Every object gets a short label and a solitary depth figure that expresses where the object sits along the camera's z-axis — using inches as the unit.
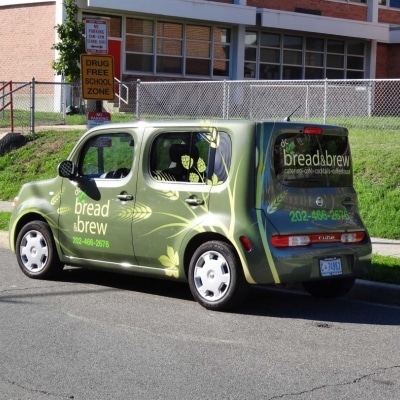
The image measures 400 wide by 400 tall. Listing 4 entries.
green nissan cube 321.1
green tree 1023.0
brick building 1195.3
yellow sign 515.5
